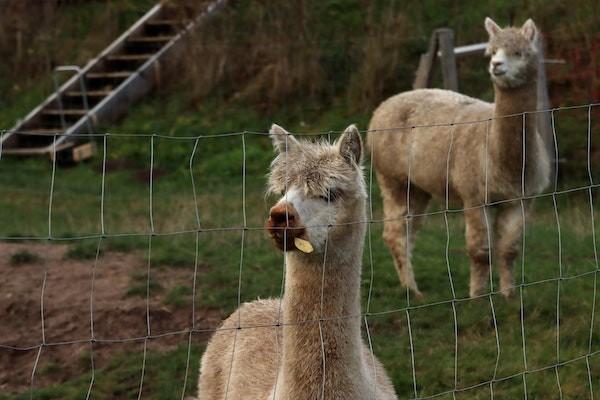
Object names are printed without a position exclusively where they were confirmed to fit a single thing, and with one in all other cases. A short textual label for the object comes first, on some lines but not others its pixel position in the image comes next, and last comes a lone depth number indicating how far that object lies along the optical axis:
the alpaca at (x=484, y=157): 12.51
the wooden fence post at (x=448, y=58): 18.41
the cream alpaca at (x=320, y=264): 6.56
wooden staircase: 27.05
